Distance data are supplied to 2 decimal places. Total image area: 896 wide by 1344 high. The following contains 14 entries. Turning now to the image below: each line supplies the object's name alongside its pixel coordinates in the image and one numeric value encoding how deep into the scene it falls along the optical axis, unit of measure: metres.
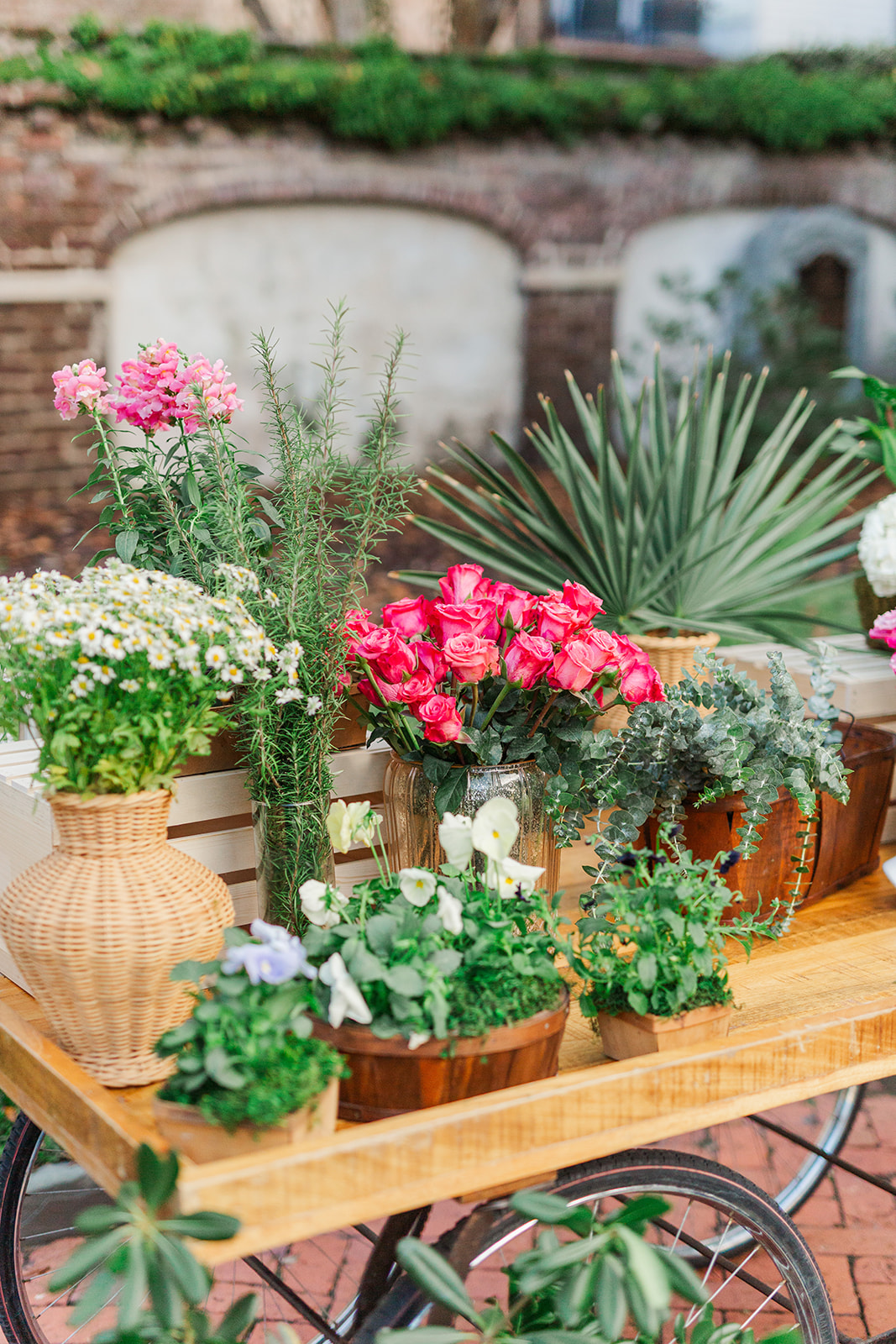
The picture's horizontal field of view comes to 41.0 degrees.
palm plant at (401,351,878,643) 1.99
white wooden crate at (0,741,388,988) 1.45
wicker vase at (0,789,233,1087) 1.18
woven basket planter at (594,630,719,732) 1.85
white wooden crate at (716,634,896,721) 1.98
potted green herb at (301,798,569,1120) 1.12
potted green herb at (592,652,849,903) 1.47
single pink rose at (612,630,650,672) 1.49
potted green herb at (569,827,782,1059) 1.23
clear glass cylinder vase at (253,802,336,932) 1.42
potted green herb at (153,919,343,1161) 1.02
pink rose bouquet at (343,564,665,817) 1.41
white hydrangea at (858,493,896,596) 1.92
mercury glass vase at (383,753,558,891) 1.43
